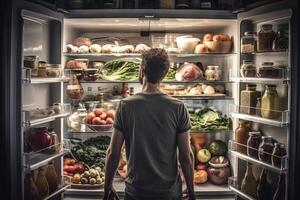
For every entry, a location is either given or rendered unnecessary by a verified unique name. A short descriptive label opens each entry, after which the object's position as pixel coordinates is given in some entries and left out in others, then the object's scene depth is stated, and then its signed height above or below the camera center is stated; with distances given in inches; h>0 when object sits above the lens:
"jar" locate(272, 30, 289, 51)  102.9 +12.6
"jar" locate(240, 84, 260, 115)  116.6 -1.9
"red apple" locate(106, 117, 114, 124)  132.2 -9.1
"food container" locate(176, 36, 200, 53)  133.2 +15.6
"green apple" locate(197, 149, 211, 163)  137.9 -21.4
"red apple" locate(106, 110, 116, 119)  134.0 -7.2
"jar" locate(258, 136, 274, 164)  105.8 -14.7
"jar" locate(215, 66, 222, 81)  134.8 +6.0
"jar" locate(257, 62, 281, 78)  102.6 +5.5
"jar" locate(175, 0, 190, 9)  126.3 +27.4
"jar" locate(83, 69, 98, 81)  133.5 +5.6
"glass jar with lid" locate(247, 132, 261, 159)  112.4 -14.1
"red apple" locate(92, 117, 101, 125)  131.3 -9.3
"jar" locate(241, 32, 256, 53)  117.3 +14.5
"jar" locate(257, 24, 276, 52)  108.0 +14.6
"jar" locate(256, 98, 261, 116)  113.8 -4.0
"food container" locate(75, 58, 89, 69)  133.5 +9.4
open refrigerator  105.0 +4.1
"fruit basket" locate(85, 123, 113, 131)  130.8 -11.2
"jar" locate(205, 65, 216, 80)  134.8 +6.3
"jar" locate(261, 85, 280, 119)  105.7 -2.7
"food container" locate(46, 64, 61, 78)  113.1 +6.0
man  89.6 -9.4
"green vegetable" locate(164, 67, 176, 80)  137.6 +5.7
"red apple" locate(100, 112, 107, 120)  132.4 -7.8
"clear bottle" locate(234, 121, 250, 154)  119.2 -12.7
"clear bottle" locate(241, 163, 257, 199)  115.5 -25.8
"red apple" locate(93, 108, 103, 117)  133.5 -6.6
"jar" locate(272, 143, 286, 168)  100.5 -15.1
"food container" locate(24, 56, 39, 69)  98.6 +7.3
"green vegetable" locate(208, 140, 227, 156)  138.1 -18.9
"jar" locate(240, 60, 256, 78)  115.5 +6.6
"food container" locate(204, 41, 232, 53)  130.8 +14.7
